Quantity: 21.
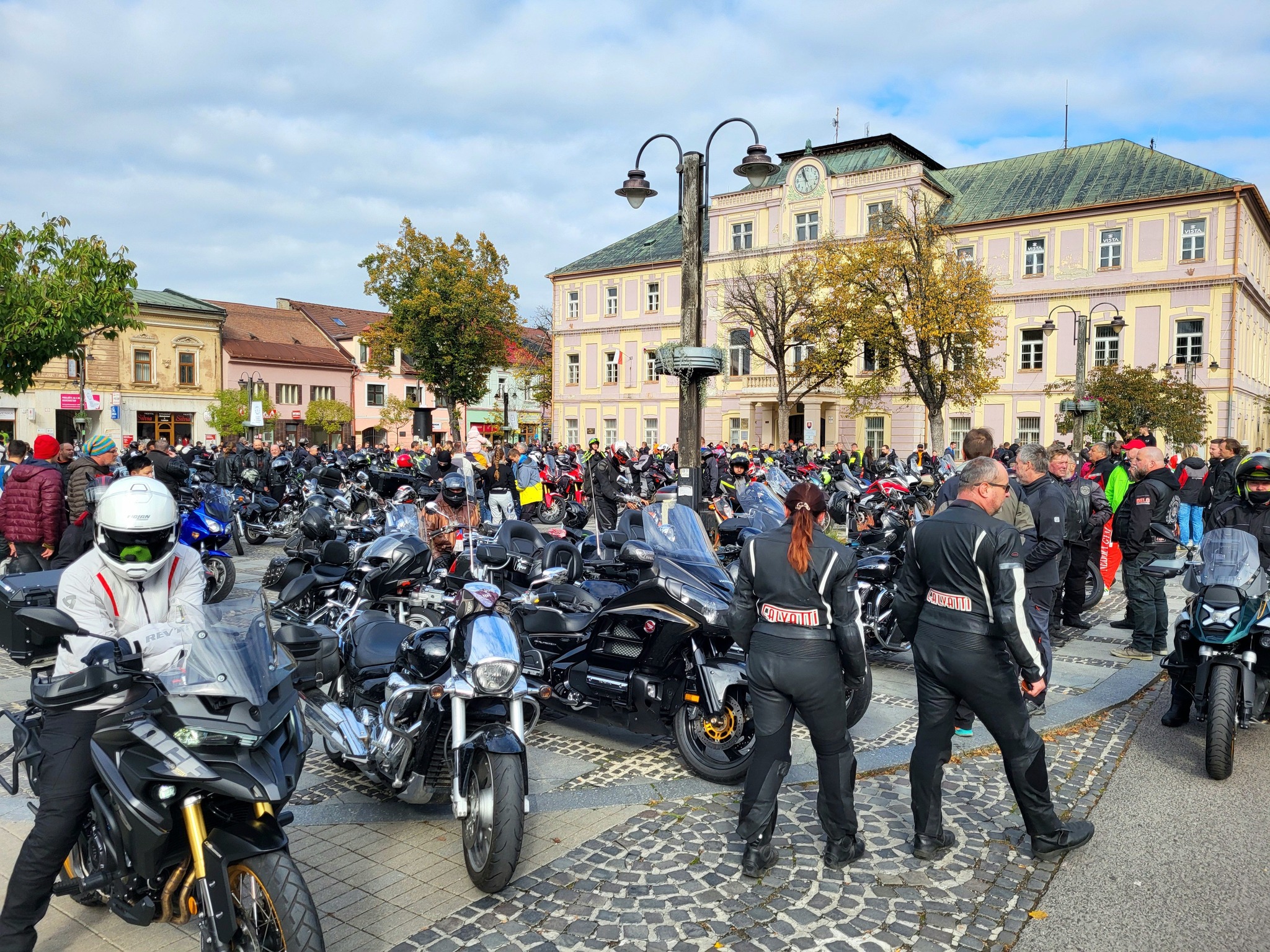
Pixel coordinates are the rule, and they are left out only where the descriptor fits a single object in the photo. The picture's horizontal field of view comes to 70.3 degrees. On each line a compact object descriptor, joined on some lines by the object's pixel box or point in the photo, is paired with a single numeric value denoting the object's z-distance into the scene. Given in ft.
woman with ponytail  12.62
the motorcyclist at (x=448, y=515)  22.57
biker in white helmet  9.54
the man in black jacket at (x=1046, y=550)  21.63
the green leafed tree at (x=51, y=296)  51.13
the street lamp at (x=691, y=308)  30.73
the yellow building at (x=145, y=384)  144.87
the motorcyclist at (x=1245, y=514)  19.53
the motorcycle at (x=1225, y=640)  16.30
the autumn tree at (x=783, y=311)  119.14
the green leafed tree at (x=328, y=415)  180.55
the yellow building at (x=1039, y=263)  120.78
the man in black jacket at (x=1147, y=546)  25.75
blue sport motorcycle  31.17
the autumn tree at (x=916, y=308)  103.45
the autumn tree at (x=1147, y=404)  94.63
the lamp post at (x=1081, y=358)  78.02
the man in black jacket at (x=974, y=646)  12.67
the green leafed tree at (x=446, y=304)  130.93
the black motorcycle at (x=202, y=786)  8.70
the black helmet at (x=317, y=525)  28.45
